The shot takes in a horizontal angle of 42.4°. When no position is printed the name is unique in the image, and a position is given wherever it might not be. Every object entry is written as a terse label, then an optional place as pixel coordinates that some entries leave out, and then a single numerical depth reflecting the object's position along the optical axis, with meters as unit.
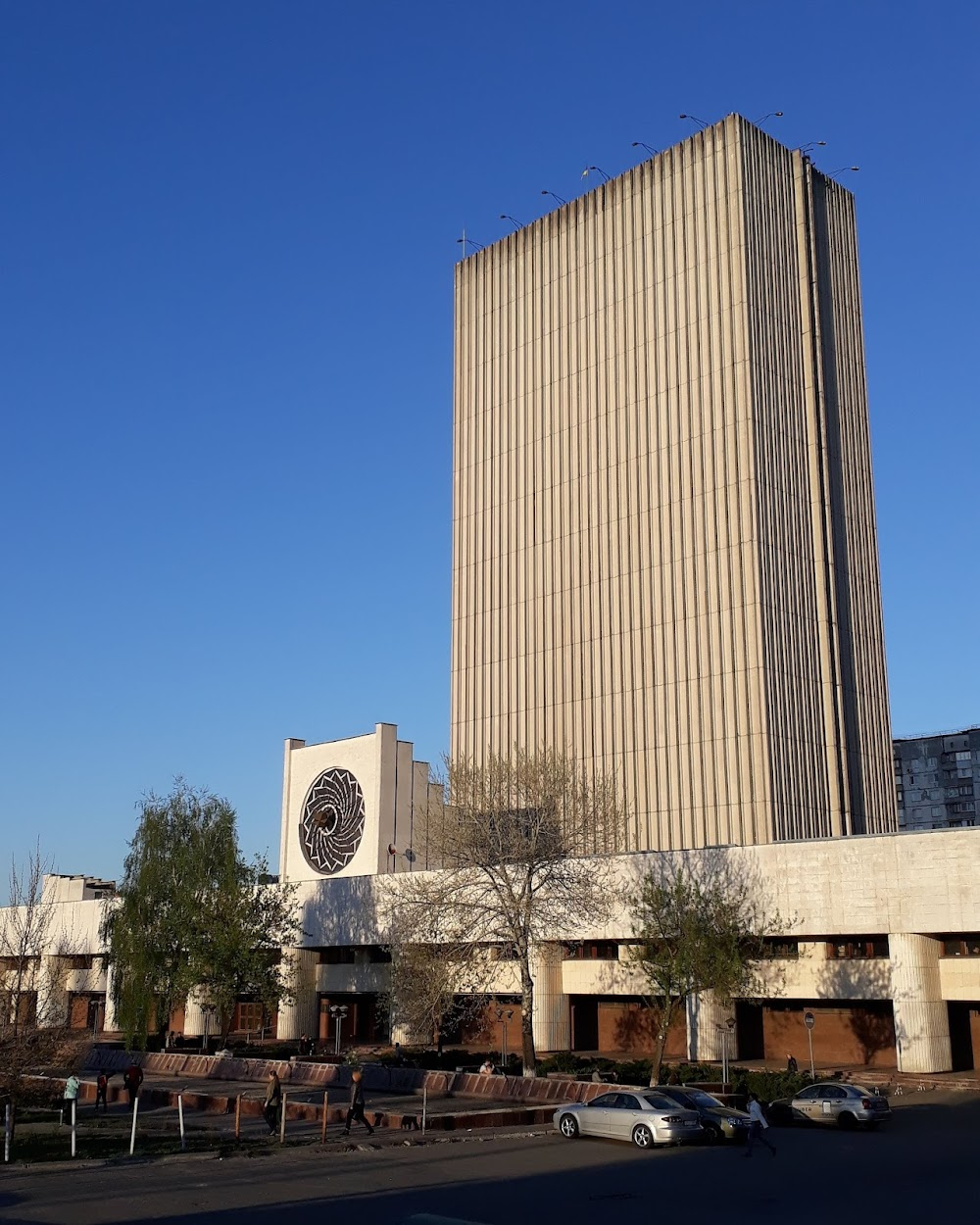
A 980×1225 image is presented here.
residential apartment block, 149.75
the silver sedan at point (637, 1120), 28.39
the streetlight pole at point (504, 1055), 44.99
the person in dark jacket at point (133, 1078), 36.41
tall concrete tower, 68.50
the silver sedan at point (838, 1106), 32.66
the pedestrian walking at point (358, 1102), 31.64
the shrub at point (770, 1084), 36.72
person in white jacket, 27.39
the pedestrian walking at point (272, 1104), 31.14
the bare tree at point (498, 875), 45.97
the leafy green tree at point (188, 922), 56.56
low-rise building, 45.44
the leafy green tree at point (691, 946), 40.12
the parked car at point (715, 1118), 29.02
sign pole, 41.66
